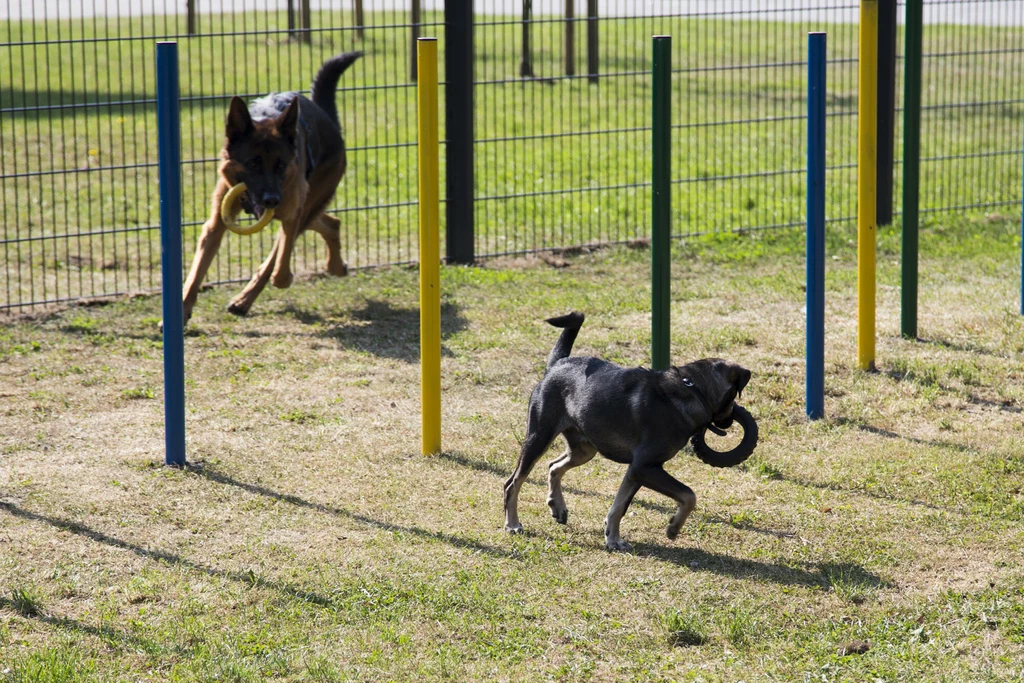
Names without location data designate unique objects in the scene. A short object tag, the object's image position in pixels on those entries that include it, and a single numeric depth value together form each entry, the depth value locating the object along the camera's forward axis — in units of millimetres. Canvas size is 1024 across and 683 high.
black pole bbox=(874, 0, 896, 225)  21062
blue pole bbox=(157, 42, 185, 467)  10906
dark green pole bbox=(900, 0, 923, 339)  14758
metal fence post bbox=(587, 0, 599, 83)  22891
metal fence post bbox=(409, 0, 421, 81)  24806
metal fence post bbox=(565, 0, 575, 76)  26444
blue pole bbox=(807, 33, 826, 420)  12742
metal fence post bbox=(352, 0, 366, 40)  23312
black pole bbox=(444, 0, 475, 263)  19406
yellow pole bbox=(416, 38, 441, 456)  11180
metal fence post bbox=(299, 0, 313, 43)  23816
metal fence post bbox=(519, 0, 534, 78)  20694
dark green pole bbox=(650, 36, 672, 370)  12086
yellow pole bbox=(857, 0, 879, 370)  13203
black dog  9672
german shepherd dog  15930
